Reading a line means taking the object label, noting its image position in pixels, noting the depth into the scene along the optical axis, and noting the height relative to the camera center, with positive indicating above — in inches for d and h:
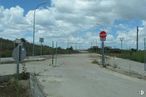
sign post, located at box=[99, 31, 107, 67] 633.9 +50.4
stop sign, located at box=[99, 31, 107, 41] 634.2 +50.4
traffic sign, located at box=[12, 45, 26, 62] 307.6 -15.2
